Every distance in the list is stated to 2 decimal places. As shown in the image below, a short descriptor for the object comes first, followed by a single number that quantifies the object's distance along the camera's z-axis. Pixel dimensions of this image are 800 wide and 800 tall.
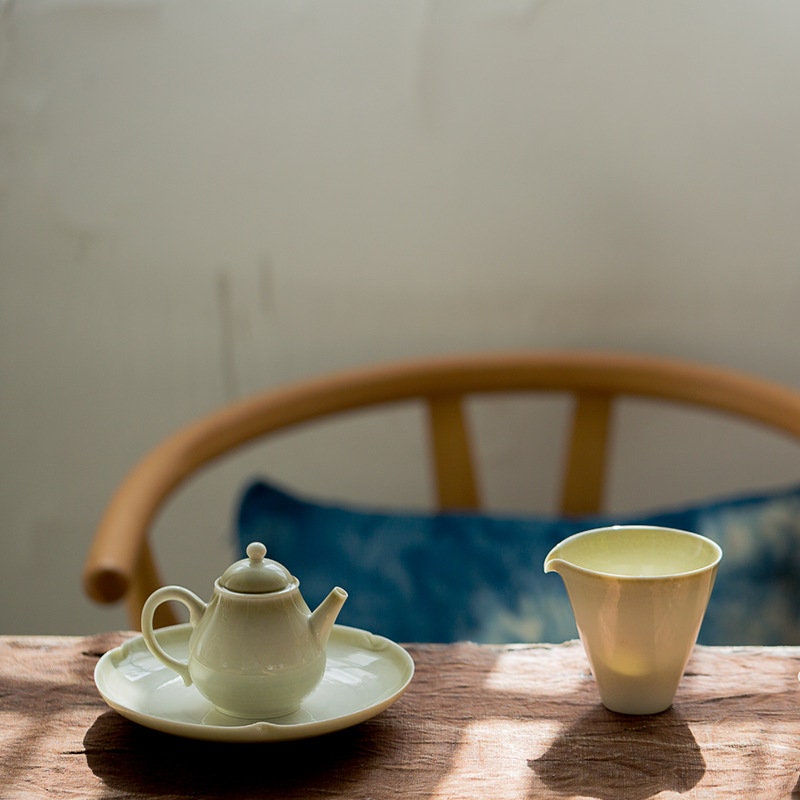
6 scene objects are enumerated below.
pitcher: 1.09
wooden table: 1.05
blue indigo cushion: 1.48
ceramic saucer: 1.06
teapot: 1.07
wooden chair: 1.48
